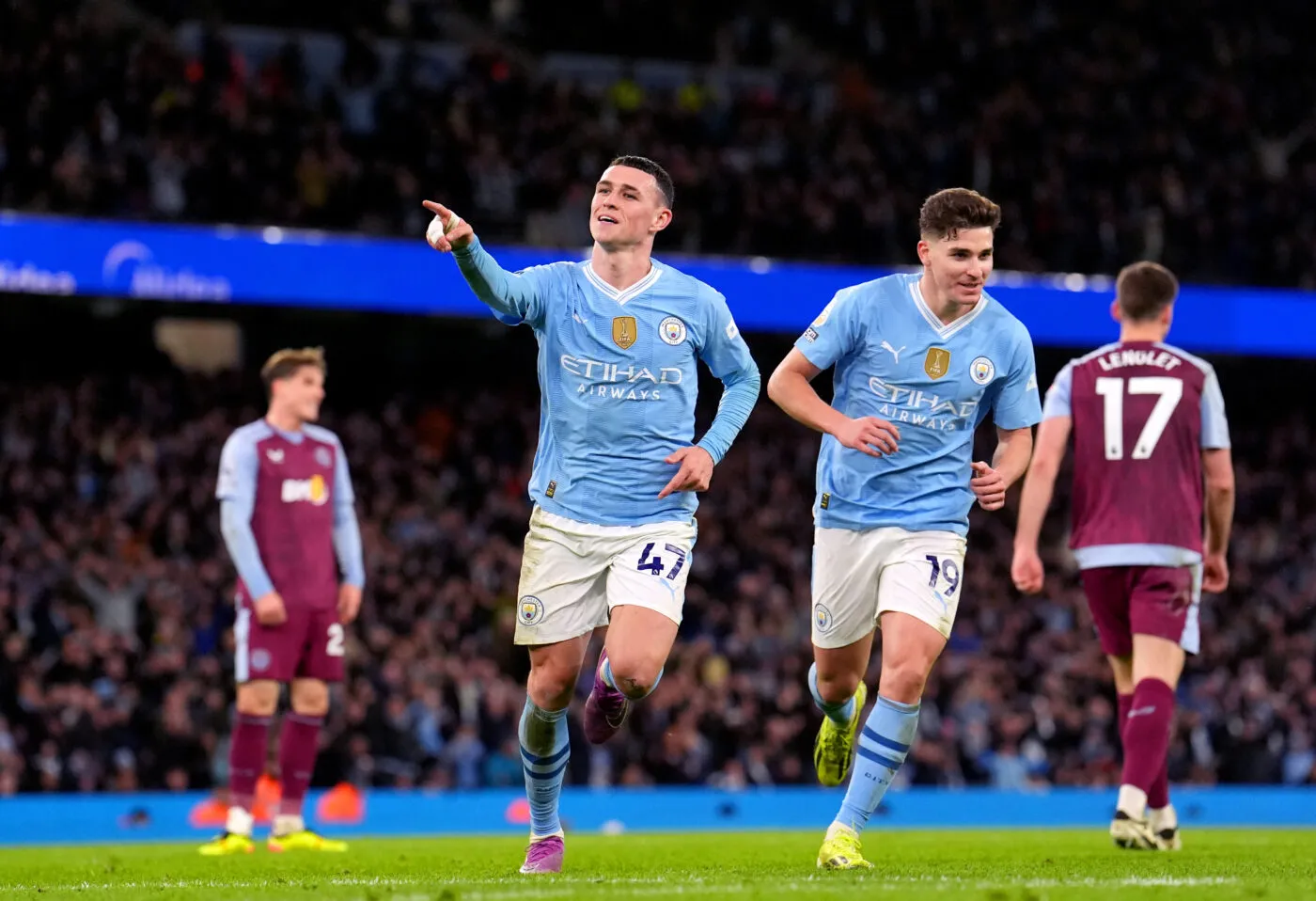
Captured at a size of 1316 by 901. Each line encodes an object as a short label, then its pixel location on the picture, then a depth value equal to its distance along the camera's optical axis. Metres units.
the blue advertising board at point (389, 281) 35.03
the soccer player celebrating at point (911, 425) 13.41
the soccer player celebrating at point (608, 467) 13.15
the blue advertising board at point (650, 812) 27.17
